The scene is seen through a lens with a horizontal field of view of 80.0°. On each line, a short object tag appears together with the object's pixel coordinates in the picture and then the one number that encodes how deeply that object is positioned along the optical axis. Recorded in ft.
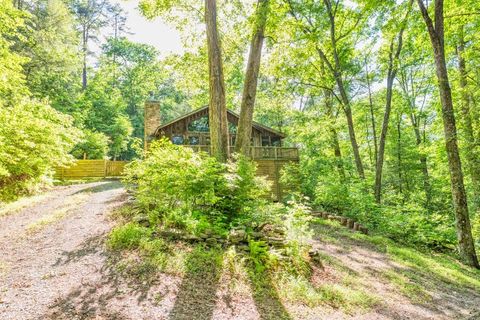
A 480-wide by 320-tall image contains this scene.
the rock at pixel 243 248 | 16.05
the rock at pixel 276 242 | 16.63
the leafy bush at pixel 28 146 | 26.50
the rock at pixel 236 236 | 16.28
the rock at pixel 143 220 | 16.98
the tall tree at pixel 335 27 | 42.83
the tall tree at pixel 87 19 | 109.40
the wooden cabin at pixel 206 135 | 57.31
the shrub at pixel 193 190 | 17.01
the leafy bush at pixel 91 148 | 72.93
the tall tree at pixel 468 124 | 35.88
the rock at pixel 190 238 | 15.75
